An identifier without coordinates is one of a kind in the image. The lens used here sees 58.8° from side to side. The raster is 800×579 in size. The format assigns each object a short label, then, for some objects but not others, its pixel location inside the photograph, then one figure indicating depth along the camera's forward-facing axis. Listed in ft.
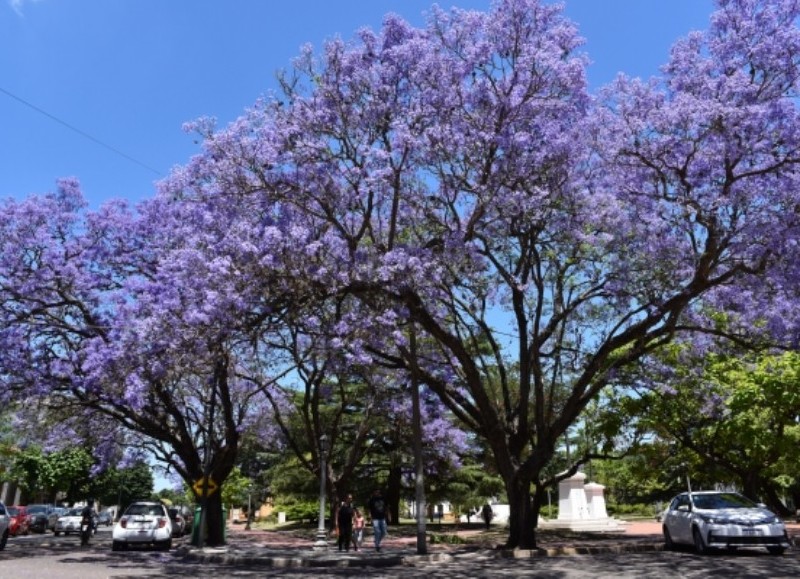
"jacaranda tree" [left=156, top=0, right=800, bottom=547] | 44.04
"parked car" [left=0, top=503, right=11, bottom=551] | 64.08
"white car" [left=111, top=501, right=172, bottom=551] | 71.97
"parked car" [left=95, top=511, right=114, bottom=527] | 177.60
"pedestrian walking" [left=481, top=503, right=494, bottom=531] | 123.24
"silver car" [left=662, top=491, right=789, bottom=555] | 50.14
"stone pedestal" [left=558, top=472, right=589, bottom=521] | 102.49
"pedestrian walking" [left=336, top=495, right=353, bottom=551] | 68.28
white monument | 100.53
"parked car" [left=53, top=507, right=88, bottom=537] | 124.98
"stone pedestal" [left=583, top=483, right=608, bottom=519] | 104.37
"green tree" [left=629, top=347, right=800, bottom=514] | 61.46
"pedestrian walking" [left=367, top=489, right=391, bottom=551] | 66.64
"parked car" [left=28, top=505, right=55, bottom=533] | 129.08
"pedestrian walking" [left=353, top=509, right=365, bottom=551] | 70.93
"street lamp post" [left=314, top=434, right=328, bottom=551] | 70.18
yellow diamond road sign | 69.97
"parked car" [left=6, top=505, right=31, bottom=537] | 109.81
